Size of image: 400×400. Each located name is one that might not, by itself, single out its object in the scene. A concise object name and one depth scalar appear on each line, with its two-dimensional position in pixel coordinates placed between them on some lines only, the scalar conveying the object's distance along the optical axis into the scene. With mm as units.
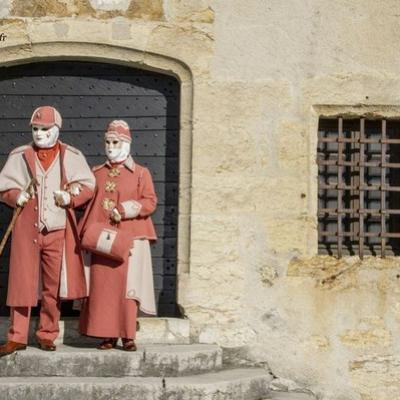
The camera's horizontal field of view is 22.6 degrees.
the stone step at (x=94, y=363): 6254
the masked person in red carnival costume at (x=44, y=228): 6359
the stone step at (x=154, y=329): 6844
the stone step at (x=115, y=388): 6027
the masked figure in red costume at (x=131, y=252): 6391
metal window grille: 7246
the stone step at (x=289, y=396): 6582
